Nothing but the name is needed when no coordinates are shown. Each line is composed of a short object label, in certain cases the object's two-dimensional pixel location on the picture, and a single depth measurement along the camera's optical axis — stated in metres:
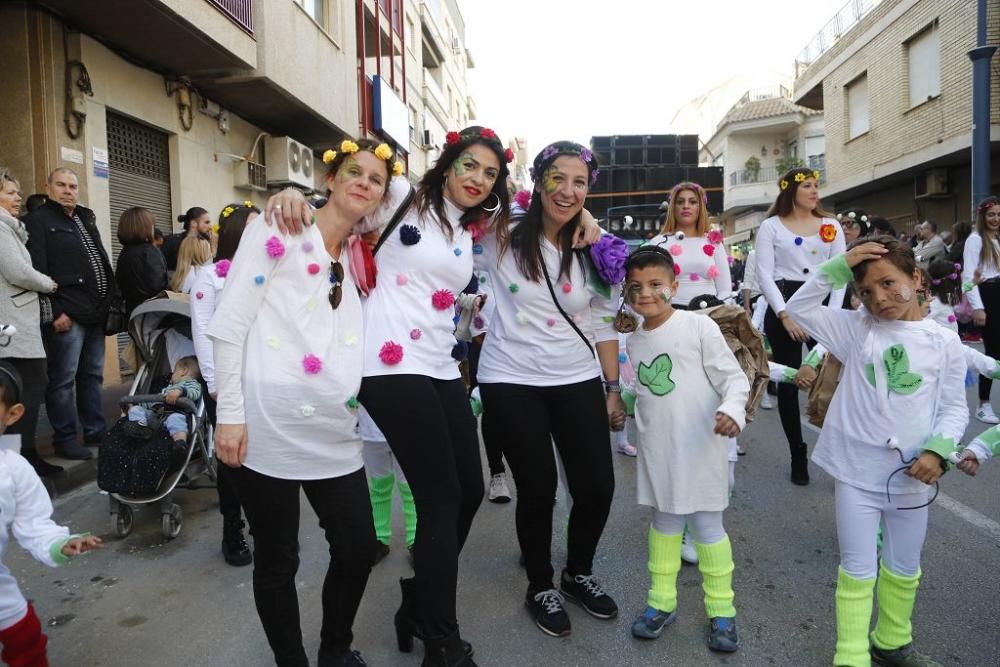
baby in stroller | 3.93
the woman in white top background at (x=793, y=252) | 4.51
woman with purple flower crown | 2.85
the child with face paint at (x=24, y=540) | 2.26
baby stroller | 3.82
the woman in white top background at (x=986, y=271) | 6.14
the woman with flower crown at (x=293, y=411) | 2.13
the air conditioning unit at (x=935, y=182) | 17.34
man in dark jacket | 5.18
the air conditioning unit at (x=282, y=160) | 12.60
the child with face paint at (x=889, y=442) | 2.46
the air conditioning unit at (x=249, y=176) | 11.68
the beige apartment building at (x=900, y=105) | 15.83
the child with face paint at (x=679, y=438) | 2.76
